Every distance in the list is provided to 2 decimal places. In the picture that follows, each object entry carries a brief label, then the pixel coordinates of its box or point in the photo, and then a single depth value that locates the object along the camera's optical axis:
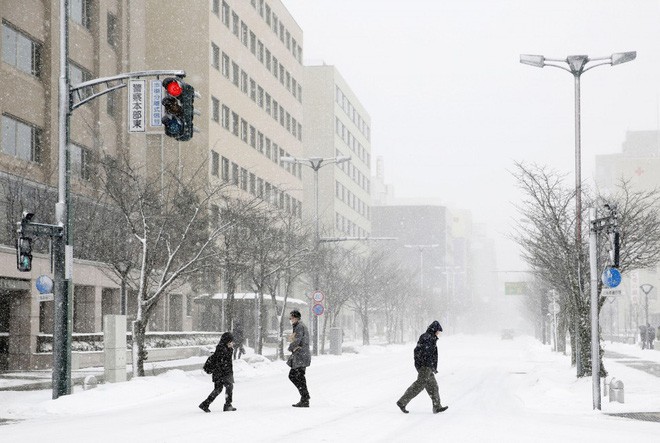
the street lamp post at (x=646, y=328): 55.00
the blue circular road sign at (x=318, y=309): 42.44
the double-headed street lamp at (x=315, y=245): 43.28
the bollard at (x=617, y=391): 19.62
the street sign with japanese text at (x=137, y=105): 22.30
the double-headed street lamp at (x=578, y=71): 25.69
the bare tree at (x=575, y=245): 26.34
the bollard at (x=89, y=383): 21.58
